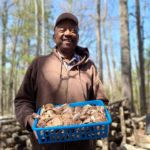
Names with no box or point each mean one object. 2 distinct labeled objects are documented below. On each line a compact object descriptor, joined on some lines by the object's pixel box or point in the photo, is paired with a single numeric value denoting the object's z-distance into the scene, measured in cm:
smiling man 142
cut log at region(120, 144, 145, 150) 248
